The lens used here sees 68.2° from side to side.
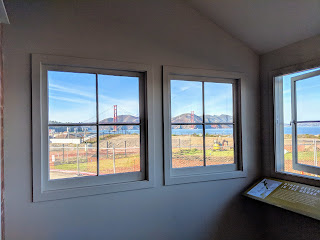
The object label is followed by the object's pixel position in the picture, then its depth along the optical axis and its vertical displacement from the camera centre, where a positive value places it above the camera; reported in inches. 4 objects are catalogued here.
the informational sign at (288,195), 81.1 -28.4
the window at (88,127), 78.5 -1.0
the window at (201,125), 97.2 -1.2
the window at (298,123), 91.9 -0.7
